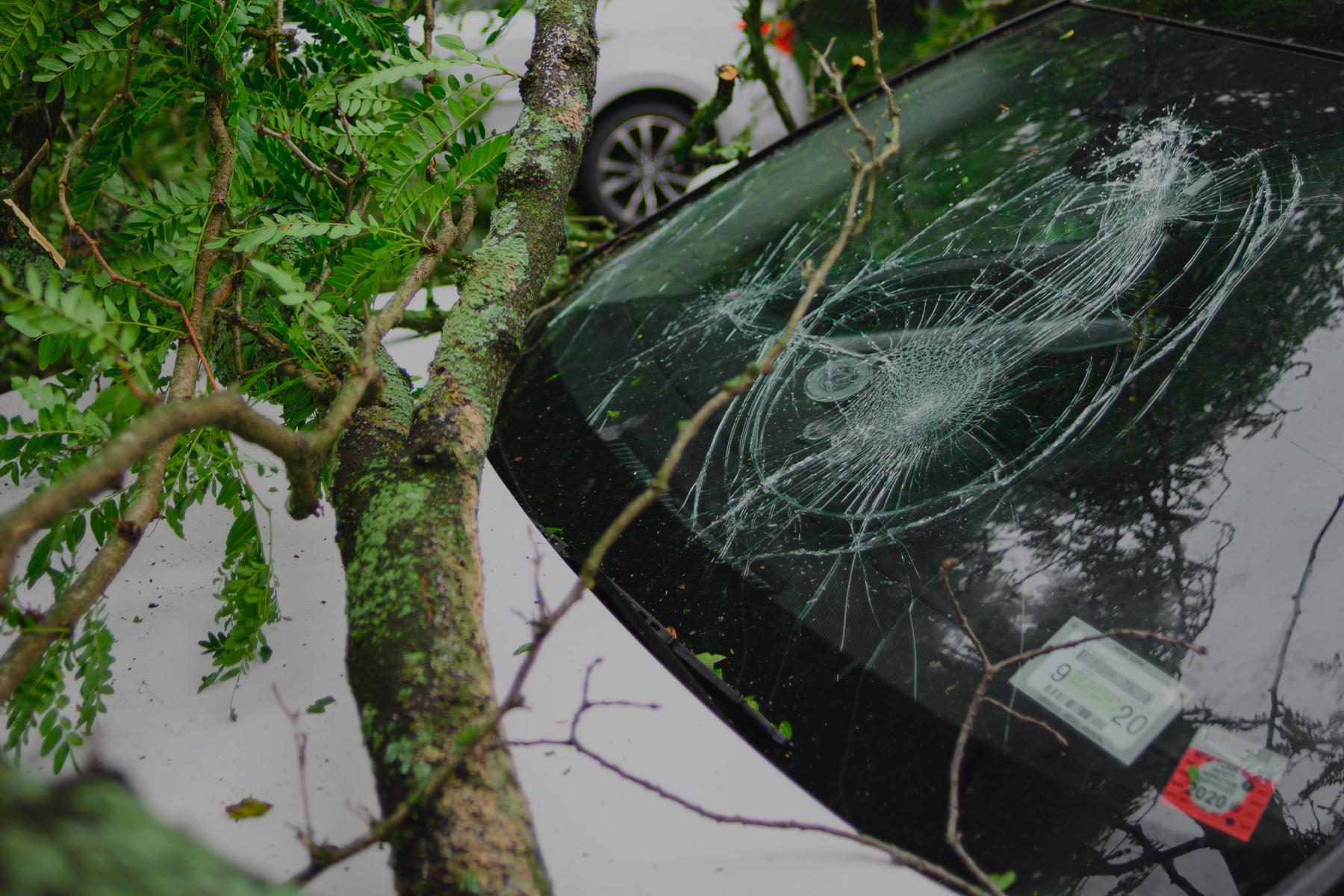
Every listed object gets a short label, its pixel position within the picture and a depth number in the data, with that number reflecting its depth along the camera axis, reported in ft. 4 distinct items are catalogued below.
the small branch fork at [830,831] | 2.99
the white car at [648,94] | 13.76
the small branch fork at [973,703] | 3.19
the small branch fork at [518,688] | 2.68
